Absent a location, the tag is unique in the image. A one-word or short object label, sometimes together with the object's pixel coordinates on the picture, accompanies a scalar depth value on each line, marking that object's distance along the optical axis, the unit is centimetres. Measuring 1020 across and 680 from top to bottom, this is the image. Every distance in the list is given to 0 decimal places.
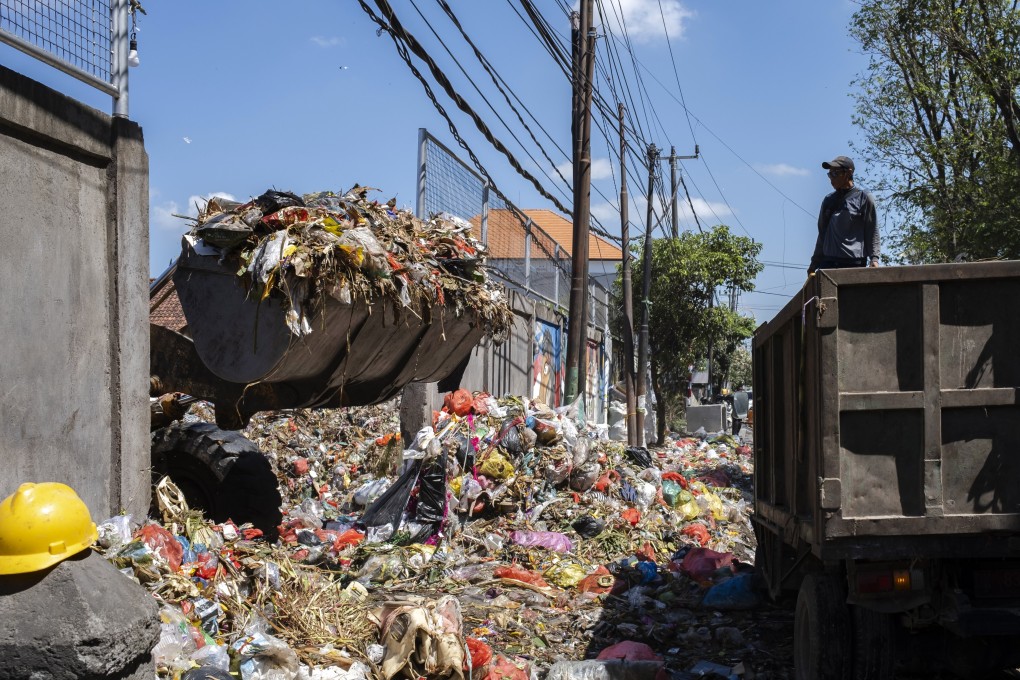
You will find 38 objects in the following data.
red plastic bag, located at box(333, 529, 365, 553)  774
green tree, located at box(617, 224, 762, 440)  2478
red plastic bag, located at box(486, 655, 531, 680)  502
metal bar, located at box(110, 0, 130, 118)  513
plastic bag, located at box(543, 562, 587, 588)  740
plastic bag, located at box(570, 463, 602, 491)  985
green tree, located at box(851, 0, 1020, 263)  1278
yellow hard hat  349
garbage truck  403
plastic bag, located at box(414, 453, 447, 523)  829
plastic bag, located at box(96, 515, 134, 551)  455
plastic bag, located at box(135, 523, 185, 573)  477
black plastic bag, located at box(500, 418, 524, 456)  972
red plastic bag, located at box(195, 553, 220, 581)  480
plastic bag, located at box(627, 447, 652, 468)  1177
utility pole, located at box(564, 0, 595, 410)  1316
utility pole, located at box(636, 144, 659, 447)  1864
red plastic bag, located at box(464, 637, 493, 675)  500
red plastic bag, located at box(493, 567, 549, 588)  727
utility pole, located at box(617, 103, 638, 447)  1791
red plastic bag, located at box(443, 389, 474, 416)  1038
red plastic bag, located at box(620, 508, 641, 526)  932
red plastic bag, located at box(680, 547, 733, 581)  753
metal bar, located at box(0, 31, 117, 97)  443
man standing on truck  646
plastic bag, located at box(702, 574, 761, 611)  666
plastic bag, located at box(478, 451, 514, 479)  917
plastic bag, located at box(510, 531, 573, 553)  837
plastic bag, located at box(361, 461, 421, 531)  830
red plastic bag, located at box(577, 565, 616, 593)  721
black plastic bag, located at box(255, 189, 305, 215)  505
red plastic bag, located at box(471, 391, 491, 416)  1047
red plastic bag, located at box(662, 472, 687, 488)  1125
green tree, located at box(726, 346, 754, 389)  5491
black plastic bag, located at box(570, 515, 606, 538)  886
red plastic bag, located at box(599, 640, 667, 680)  543
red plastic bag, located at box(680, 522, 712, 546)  923
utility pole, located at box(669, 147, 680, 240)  2888
